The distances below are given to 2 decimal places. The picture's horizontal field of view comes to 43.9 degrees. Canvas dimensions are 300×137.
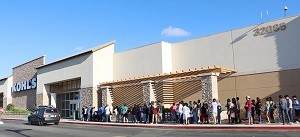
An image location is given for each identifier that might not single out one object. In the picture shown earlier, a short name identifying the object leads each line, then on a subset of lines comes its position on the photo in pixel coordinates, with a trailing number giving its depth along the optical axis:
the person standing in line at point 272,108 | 21.89
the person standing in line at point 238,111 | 22.05
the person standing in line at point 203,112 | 24.16
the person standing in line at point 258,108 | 21.67
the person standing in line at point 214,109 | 23.20
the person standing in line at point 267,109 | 21.81
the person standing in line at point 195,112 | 24.78
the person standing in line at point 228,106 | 22.73
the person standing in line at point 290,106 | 20.43
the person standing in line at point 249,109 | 21.19
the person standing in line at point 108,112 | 32.31
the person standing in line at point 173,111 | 26.65
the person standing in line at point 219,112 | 23.34
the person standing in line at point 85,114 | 35.72
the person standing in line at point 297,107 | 21.14
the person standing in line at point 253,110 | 21.64
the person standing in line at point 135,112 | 28.80
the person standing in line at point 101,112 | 33.23
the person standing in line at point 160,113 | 28.35
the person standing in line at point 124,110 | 30.23
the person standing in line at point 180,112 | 25.23
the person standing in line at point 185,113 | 24.53
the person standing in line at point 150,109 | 26.95
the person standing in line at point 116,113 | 31.86
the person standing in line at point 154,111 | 26.59
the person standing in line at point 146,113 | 27.45
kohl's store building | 38.19
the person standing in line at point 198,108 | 24.73
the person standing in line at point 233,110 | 22.39
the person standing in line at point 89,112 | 35.18
